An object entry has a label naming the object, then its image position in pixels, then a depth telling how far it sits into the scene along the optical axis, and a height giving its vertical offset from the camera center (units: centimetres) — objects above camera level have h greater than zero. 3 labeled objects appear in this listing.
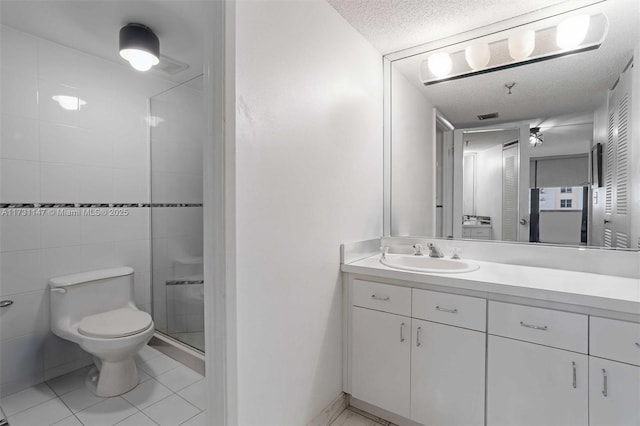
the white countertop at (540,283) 108 -32
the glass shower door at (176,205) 241 +4
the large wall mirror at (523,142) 147 +40
